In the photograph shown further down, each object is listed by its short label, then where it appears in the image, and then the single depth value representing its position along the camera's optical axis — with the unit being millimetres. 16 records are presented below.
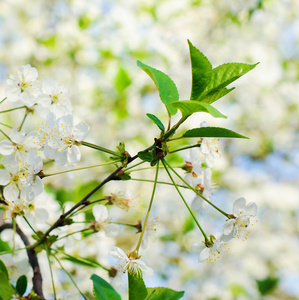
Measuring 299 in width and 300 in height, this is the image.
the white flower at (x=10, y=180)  384
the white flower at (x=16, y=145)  388
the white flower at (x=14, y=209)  383
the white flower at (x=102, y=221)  406
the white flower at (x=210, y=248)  376
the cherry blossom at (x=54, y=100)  392
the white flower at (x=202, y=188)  389
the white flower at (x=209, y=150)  380
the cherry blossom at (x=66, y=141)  370
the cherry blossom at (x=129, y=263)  366
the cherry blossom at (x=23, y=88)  400
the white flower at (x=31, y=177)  369
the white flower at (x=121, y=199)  403
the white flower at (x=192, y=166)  397
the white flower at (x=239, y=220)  375
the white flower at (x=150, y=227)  397
